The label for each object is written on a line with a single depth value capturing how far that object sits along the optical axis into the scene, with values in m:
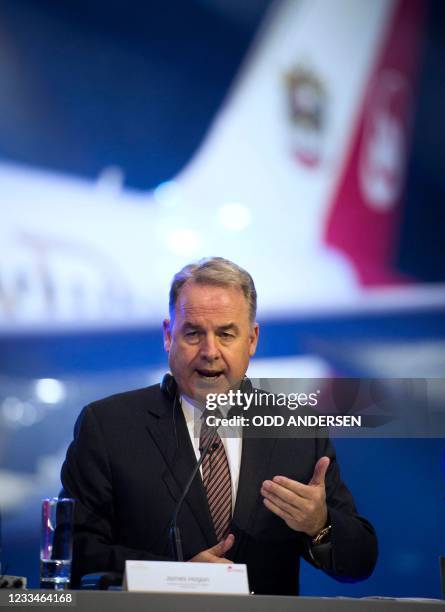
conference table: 3.42
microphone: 4.36
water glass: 4.13
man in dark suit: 4.97
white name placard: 3.52
